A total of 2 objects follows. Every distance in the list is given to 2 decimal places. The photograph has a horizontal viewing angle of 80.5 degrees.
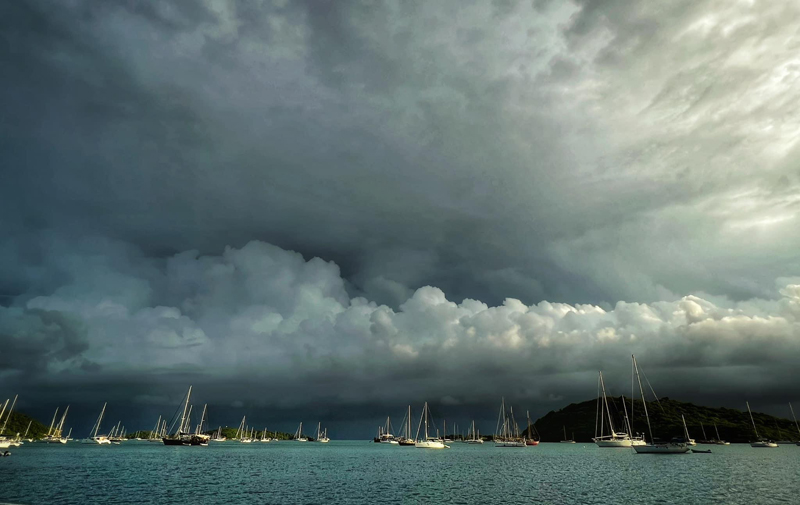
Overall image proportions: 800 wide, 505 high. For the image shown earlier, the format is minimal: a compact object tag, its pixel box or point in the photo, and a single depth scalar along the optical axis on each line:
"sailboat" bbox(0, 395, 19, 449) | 173.09
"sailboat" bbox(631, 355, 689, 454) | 165.38
